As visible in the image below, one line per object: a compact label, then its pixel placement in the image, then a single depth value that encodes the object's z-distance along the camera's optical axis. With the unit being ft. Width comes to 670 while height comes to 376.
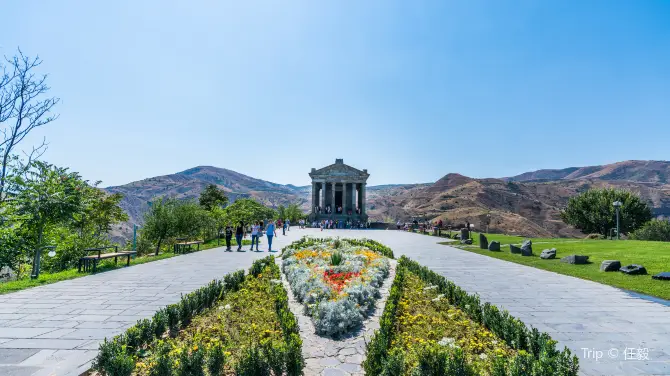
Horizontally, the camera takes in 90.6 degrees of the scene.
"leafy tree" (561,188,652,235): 134.72
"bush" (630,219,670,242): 114.52
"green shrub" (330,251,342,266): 37.65
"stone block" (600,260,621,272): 39.17
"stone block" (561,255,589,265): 45.10
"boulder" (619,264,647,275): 36.47
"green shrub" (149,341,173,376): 13.52
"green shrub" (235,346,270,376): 13.80
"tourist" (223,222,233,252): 66.59
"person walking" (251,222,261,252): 66.08
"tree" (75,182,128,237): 80.25
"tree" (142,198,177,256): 68.13
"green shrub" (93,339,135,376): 13.62
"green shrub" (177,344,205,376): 13.62
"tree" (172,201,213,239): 72.79
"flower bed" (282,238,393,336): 20.78
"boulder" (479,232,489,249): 67.62
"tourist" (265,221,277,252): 64.69
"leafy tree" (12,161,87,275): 36.78
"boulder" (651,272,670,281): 33.42
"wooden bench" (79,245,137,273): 40.30
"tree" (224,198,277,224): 103.76
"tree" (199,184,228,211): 177.47
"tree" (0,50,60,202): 68.85
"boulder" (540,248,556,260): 51.06
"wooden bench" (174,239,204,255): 60.68
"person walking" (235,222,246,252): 66.69
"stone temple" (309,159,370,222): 197.21
